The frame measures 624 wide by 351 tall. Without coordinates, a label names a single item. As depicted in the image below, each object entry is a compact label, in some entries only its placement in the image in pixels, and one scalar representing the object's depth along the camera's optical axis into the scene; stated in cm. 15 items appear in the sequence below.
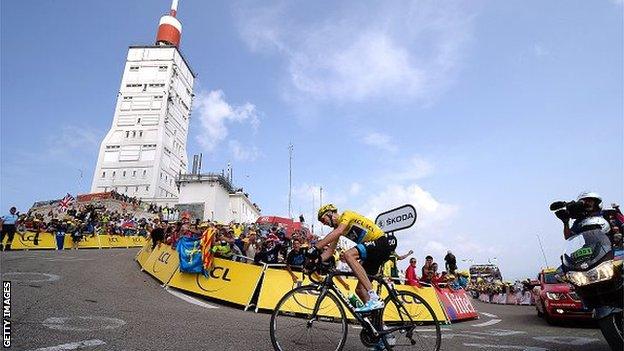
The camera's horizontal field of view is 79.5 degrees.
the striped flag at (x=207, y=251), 1059
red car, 915
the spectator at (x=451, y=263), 1650
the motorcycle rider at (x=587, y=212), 400
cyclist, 452
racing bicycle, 422
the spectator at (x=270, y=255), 1216
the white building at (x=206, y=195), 6975
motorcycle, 365
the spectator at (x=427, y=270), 1337
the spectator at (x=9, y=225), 1819
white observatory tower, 8525
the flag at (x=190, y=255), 1083
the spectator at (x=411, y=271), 1175
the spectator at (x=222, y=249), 1098
